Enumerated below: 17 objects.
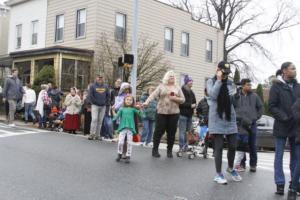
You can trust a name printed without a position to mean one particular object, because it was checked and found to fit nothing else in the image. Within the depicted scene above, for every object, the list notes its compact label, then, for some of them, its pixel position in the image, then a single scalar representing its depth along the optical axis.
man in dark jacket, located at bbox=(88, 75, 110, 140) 15.21
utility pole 17.95
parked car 19.20
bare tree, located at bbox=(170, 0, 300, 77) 50.31
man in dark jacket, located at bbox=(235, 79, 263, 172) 10.11
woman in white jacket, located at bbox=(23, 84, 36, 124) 20.77
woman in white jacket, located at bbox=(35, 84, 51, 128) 19.11
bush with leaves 24.61
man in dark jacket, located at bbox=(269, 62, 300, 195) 7.74
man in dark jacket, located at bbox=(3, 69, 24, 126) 17.73
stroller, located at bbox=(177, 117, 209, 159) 12.12
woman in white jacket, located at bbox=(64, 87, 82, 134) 17.62
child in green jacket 10.57
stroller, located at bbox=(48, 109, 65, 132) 18.42
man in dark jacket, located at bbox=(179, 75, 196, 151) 12.33
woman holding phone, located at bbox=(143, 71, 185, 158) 11.40
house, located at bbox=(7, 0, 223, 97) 26.42
